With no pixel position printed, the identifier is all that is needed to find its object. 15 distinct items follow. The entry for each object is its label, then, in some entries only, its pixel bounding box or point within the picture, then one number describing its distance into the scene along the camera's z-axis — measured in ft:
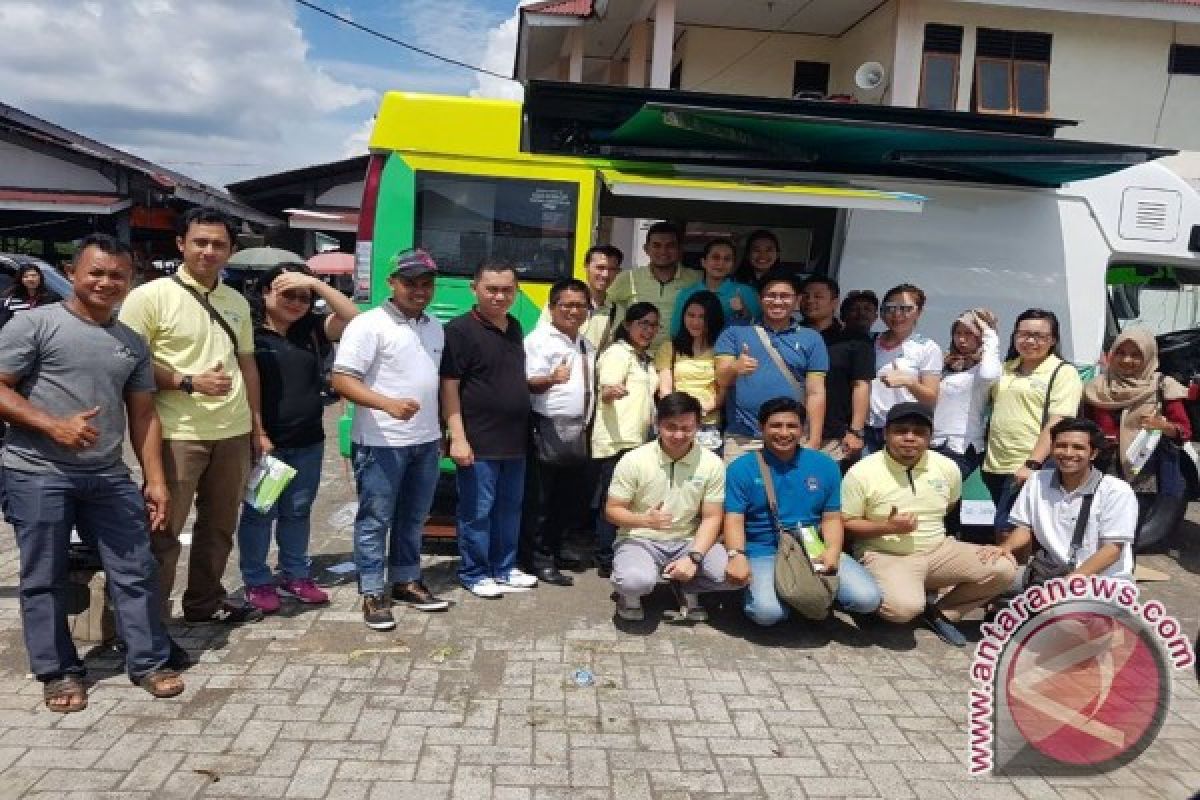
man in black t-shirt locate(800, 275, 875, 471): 15.39
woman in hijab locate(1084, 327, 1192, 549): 16.48
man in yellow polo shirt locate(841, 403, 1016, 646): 13.67
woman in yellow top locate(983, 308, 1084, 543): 15.05
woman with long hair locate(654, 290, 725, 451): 15.48
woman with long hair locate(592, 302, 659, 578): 15.16
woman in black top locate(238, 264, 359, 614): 12.94
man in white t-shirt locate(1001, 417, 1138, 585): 12.94
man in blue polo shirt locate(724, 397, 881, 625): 13.66
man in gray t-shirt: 10.00
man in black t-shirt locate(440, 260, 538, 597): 13.66
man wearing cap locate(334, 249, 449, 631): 12.57
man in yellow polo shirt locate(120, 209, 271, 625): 11.50
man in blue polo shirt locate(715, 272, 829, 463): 14.79
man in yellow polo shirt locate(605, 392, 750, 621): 13.62
